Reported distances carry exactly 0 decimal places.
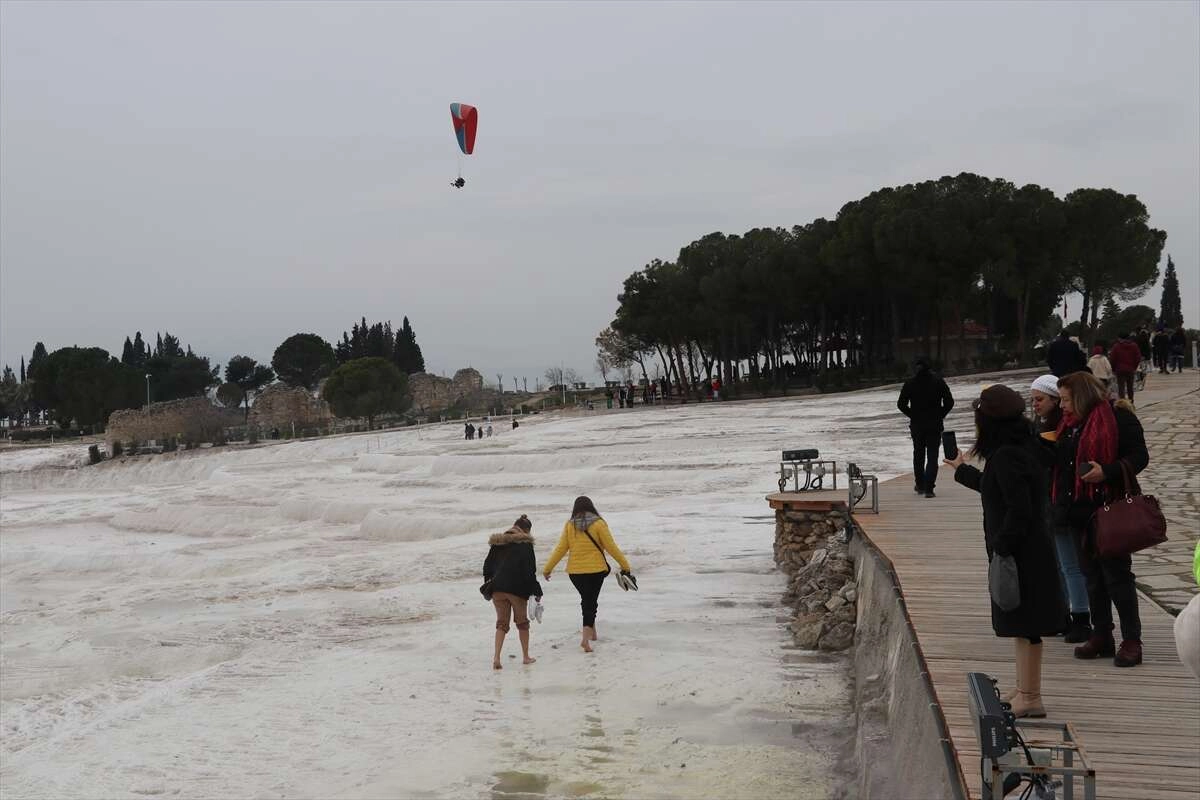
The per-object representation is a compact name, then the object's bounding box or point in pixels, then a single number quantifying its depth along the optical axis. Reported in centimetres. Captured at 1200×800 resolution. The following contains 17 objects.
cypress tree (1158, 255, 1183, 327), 8900
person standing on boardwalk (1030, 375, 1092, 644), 590
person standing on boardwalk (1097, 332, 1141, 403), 2019
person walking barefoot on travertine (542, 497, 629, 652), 1039
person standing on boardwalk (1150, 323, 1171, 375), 3084
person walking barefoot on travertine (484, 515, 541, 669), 1037
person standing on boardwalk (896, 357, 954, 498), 1205
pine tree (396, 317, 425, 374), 11838
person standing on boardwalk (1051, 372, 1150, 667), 525
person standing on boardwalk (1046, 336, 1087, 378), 1403
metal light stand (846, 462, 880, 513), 1218
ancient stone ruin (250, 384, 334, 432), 7844
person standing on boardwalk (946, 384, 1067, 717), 476
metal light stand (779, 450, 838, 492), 1487
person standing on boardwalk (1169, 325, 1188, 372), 3175
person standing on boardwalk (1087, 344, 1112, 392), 1639
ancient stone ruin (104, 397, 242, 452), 7038
